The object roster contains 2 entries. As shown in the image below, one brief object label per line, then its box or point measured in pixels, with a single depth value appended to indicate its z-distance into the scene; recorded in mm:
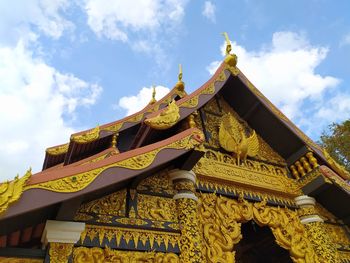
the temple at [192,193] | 3195
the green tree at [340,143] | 14461
